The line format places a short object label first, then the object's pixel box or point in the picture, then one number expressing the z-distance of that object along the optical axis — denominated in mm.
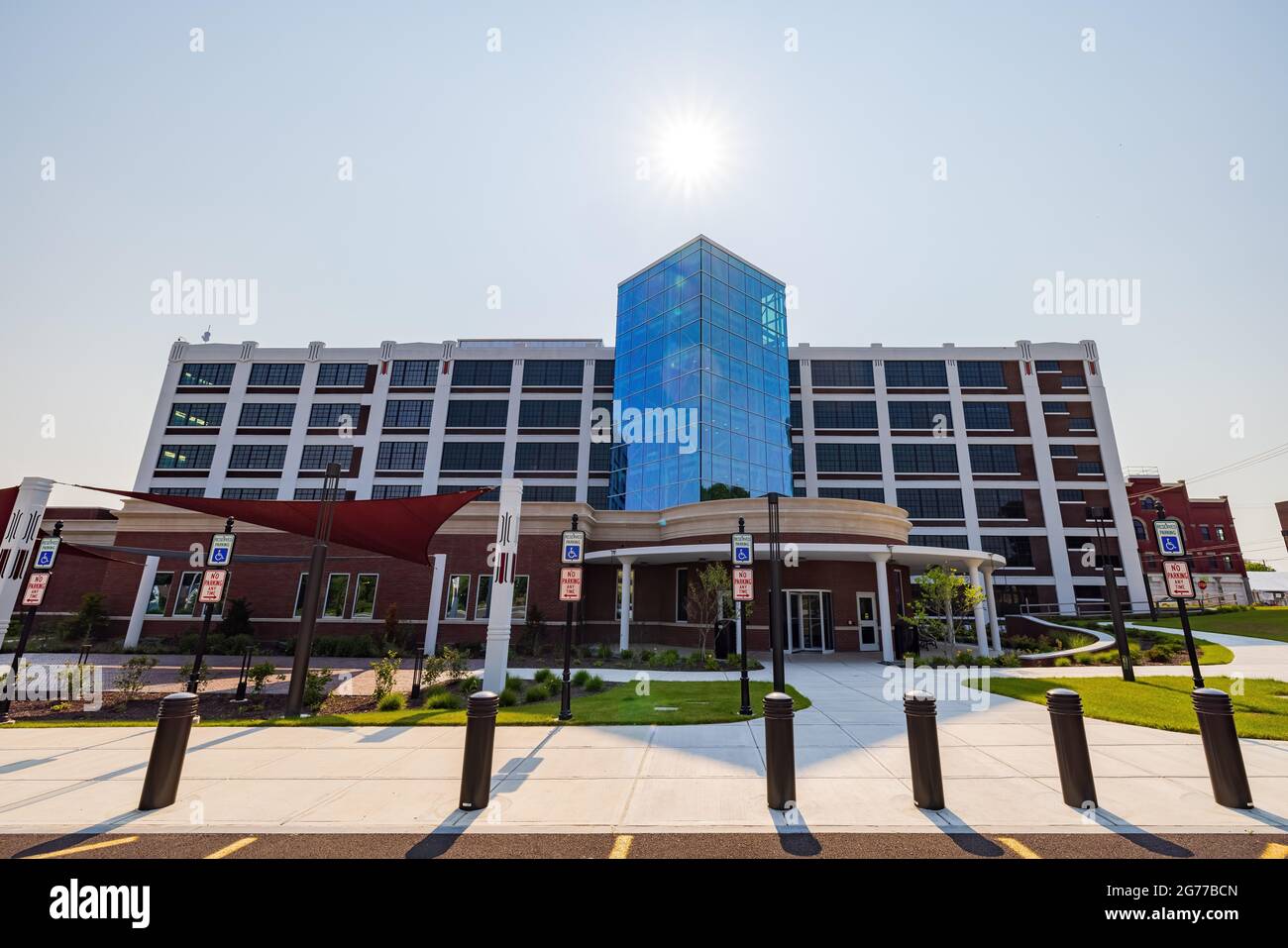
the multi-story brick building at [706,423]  34688
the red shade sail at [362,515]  14703
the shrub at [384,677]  12805
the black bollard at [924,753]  5859
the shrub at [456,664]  15227
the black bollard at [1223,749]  5762
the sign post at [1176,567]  12688
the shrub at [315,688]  12055
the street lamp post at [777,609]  11812
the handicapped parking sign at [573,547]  11547
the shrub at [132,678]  12711
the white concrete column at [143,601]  23359
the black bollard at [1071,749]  5832
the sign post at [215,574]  12602
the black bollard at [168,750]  6020
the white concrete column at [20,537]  12320
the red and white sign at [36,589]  11819
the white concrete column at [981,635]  20594
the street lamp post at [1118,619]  15000
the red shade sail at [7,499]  14508
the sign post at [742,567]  11695
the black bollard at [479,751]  6023
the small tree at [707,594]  20875
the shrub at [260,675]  13008
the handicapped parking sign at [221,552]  13023
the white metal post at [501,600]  13156
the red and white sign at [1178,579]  12703
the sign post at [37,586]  11104
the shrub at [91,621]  24734
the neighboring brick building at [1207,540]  53438
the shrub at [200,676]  13102
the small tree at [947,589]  18328
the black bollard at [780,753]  5898
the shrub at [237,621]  24234
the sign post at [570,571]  11055
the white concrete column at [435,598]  22734
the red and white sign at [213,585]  12508
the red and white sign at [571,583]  11250
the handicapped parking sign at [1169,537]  12969
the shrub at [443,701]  11987
